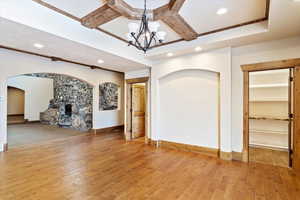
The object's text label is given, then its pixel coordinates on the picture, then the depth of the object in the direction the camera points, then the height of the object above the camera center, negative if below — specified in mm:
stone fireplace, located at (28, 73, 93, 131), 7575 -209
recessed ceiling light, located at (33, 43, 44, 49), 3431 +1230
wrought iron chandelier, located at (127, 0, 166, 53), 2439 +1164
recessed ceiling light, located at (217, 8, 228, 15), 2668 +1548
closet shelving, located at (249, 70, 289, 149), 4531 -283
